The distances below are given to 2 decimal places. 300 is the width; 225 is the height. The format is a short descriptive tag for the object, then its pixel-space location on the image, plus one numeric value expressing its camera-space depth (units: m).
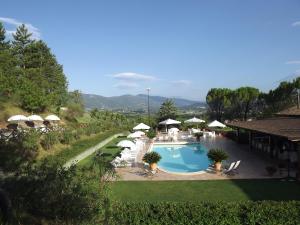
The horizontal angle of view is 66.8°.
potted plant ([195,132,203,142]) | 22.40
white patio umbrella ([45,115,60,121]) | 23.94
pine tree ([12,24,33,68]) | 32.57
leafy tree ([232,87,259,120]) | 37.52
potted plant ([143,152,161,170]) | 12.14
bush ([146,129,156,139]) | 23.61
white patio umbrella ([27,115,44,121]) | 22.31
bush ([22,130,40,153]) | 13.07
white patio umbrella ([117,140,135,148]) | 14.88
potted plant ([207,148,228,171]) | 12.07
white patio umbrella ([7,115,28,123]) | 21.27
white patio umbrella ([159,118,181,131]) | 26.91
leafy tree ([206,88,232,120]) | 39.15
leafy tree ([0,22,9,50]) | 28.86
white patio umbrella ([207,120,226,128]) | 24.52
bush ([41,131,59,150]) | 16.24
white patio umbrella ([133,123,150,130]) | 25.15
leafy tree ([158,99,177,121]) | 35.72
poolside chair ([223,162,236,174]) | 11.62
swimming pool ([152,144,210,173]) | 14.90
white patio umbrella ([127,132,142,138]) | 20.17
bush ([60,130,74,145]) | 18.33
